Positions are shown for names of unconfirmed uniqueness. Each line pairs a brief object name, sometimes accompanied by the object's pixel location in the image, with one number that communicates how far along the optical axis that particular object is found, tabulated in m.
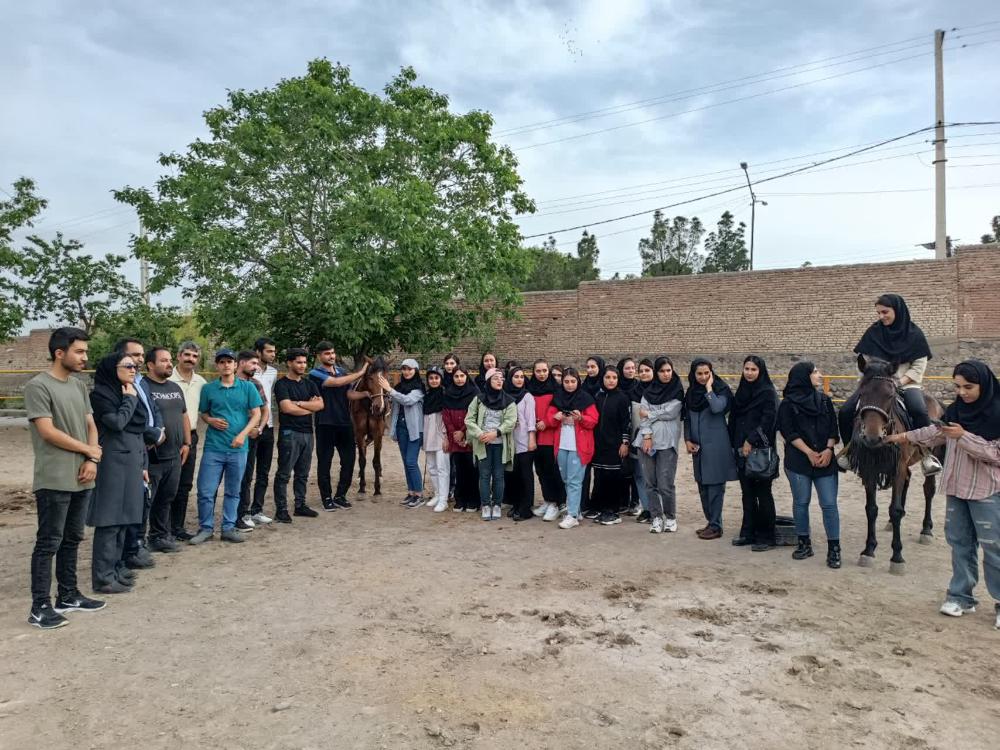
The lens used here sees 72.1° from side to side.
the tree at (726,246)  52.54
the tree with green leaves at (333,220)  13.94
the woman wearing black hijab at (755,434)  6.05
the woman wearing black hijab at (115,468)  4.79
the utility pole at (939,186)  19.14
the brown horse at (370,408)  8.16
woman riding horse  5.84
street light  37.62
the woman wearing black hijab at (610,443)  7.14
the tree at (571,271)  39.18
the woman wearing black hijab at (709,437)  6.36
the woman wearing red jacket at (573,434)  7.07
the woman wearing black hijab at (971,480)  4.34
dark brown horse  5.26
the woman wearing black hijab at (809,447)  5.61
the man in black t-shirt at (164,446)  5.75
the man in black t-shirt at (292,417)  7.11
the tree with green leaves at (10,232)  15.60
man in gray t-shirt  4.22
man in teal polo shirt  6.32
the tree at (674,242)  48.91
